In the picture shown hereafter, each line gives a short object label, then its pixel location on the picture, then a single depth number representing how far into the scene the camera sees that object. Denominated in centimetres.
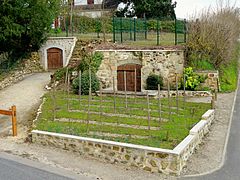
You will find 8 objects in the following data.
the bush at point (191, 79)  2002
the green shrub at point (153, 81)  2058
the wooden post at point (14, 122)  1272
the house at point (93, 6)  4197
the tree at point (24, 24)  2312
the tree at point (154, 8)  3772
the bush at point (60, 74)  2162
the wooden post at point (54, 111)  1407
